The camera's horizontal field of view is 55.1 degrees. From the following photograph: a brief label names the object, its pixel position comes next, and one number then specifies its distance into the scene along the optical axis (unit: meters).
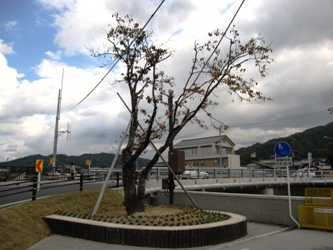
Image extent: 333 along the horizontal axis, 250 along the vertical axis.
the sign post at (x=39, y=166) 16.83
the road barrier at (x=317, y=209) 9.88
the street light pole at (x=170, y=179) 14.32
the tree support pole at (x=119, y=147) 12.89
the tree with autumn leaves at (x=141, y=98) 11.48
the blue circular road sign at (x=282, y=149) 11.46
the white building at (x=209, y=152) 75.25
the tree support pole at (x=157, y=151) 12.60
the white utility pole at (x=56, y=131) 39.17
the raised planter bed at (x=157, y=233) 7.81
